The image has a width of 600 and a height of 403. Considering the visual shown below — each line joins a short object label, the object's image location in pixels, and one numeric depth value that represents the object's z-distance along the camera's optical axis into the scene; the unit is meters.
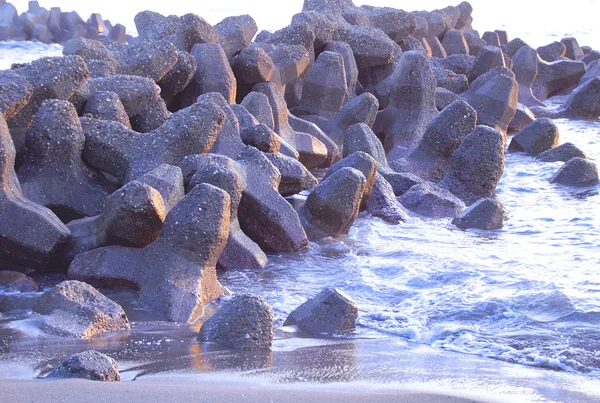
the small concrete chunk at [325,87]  14.66
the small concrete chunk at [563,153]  15.09
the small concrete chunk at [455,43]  24.08
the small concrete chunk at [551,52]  27.91
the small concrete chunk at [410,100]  14.56
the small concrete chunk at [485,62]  19.87
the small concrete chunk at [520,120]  19.16
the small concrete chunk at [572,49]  30.37
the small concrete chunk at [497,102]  15.45
